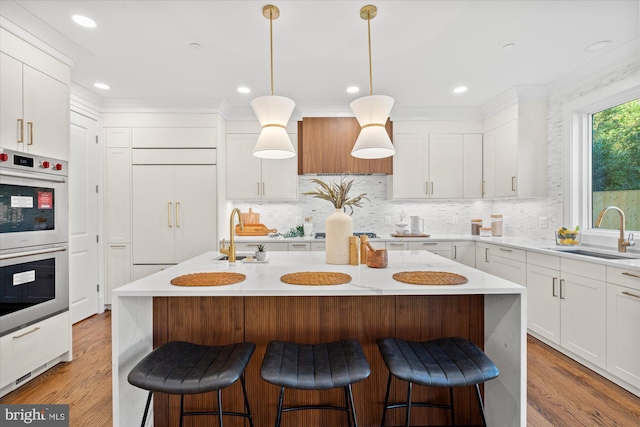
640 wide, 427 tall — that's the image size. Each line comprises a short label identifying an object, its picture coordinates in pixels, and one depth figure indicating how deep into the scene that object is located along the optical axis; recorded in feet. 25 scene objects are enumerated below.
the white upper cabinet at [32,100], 7.04
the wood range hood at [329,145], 13.71
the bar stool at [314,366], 3.97
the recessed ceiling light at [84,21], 7.29
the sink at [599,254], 8.37
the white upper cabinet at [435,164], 14.05
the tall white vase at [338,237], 6.70
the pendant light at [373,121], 6.50
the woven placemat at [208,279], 5.02
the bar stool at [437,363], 4.09
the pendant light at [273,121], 6.44
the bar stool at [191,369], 3.96
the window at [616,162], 9.13
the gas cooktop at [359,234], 13.55
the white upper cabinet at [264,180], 13.67
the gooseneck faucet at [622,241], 8.46
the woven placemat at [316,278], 4.99
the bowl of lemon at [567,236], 10.05
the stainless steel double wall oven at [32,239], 6.91
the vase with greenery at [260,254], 7.26
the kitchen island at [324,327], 5.51
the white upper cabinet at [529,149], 11.72
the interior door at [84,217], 11.39
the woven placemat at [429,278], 4.94
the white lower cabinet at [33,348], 6.84
